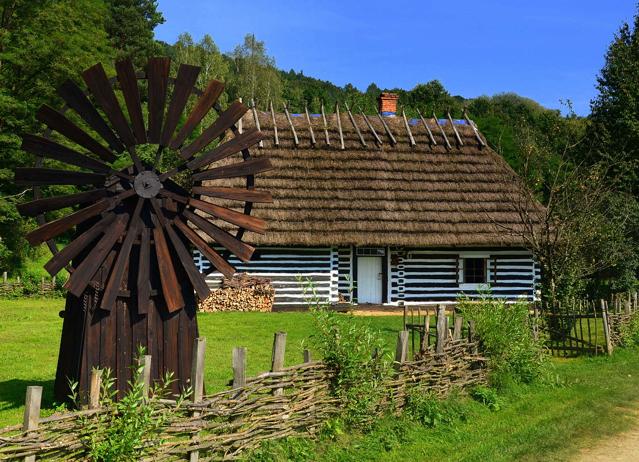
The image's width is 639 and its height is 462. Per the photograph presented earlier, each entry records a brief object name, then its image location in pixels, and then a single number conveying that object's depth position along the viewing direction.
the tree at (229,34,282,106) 53.84
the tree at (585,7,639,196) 28.41
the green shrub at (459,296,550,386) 10.43
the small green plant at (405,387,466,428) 8.45
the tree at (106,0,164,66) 48.84
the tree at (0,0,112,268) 26.38
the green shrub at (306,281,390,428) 7.65
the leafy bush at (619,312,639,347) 14.12
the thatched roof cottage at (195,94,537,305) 20.97
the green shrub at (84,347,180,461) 5.35
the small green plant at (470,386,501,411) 9.43
